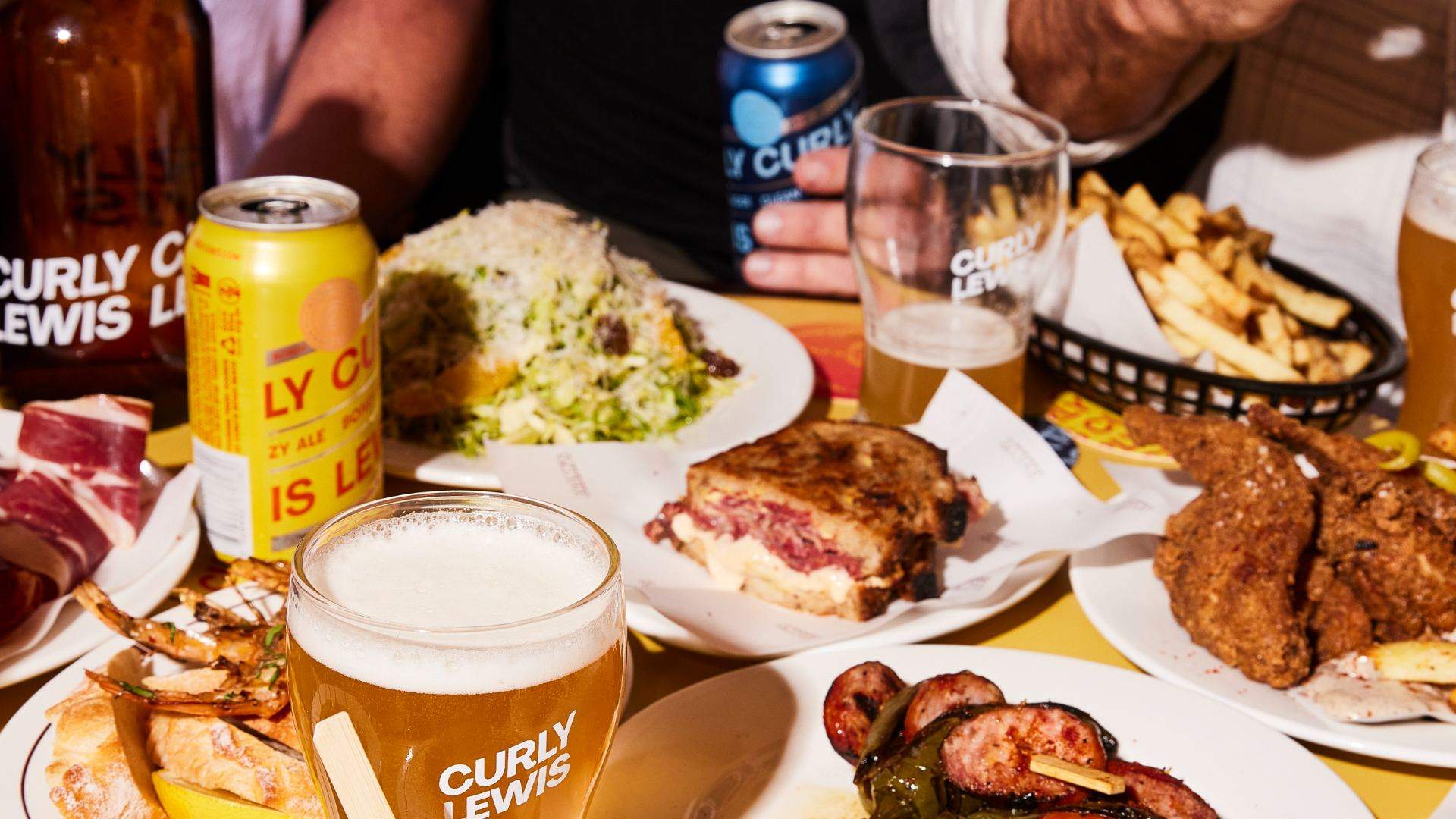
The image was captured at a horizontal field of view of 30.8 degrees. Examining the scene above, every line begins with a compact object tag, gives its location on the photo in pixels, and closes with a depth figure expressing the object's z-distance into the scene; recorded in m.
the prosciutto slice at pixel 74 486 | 0.91
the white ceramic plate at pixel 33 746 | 0.79
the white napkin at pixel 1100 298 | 1.13
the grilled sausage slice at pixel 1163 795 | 0.81
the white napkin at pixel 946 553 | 0.93
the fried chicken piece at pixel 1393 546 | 0.92
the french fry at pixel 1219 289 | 1.13
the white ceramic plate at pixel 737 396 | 1.04
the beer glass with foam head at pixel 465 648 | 0.74
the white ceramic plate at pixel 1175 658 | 0.86
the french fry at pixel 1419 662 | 0.88
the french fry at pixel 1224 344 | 1.10
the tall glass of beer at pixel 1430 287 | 1.03
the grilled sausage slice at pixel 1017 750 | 0.81
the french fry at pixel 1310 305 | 1.15
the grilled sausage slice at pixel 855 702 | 0.84
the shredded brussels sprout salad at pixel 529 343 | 1.10
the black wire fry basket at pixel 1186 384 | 1.07
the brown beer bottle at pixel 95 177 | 0.97
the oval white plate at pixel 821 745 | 0.83
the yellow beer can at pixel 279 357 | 0.89
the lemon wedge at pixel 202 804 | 0.79
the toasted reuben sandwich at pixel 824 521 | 0.94
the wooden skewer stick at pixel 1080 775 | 0.80
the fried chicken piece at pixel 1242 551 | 0.89
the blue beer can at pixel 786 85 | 1.19
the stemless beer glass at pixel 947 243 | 1.06
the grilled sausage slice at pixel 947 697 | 0.84
